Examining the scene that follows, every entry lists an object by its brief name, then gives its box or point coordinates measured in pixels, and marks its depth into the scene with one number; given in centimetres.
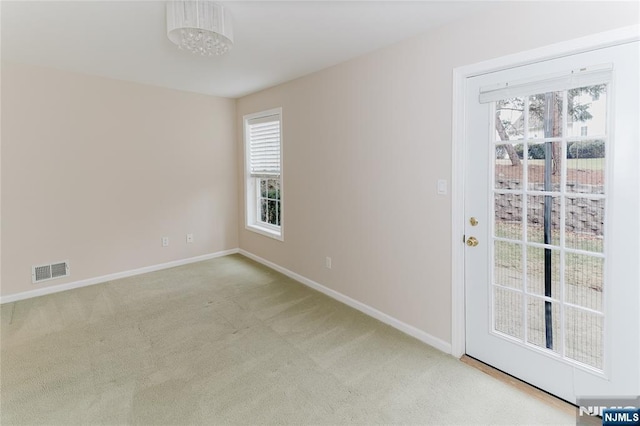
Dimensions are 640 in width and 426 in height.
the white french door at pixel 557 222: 172
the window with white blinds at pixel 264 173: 446
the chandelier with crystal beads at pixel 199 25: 201
